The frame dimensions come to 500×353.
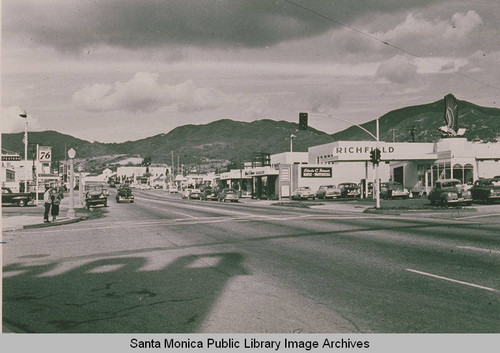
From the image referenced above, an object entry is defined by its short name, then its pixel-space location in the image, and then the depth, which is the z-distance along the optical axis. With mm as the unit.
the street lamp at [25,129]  28984
